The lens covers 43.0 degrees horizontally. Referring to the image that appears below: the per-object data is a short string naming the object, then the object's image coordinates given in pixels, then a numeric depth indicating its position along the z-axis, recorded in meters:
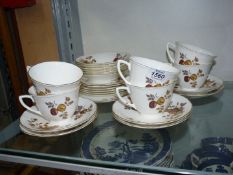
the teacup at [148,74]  0.57
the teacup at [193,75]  0.68
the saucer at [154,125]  0.55
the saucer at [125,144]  0.52
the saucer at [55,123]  0.58
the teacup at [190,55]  0.67
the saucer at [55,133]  0.57
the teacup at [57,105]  0.59
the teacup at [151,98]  0.58
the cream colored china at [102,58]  0.78
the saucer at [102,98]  0.70
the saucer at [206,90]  0.68
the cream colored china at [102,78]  0.73
